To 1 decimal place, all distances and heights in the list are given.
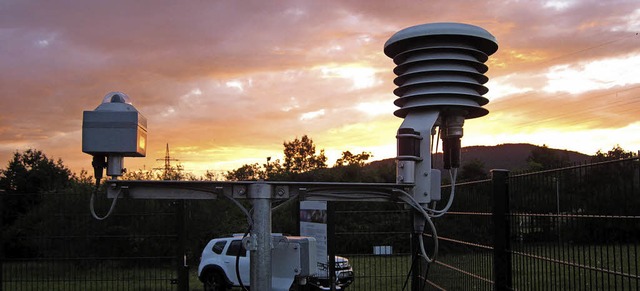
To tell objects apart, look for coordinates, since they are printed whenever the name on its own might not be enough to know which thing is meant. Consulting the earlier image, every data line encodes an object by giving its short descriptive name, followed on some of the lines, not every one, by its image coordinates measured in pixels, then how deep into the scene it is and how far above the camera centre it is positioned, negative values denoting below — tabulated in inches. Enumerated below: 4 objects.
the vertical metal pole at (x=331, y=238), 409.4 -33.1
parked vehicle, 532.7 -66.0
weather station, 155.2 +12.7
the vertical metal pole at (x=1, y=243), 390.6 -34.3
